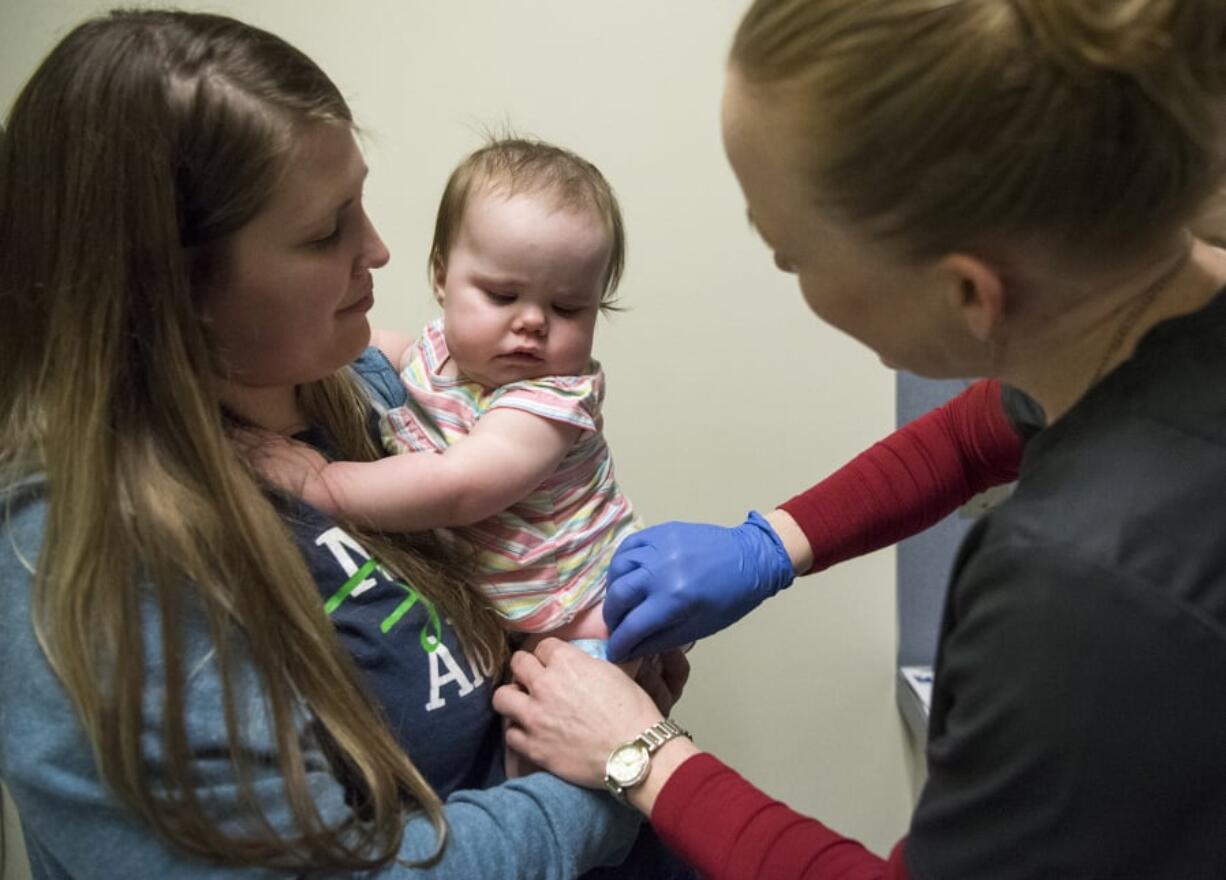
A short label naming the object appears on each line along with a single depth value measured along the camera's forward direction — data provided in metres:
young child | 1.00
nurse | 0.54
